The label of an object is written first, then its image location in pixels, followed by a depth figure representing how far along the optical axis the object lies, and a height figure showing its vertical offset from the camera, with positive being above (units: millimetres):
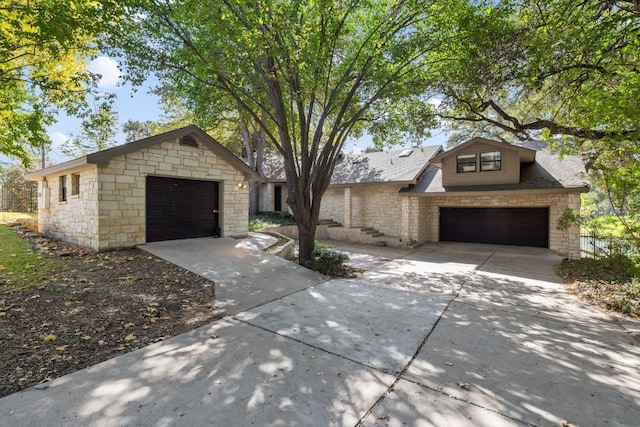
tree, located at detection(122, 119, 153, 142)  37094 +10253
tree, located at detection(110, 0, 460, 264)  6547 +4069
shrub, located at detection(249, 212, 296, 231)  15096 -816
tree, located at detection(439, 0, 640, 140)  6078 +3786
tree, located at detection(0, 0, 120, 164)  5562 +3515
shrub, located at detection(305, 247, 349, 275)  7852 -1567
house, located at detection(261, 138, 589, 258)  11766 +577
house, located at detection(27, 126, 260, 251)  7938 +428
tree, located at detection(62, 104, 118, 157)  24062 +5625
